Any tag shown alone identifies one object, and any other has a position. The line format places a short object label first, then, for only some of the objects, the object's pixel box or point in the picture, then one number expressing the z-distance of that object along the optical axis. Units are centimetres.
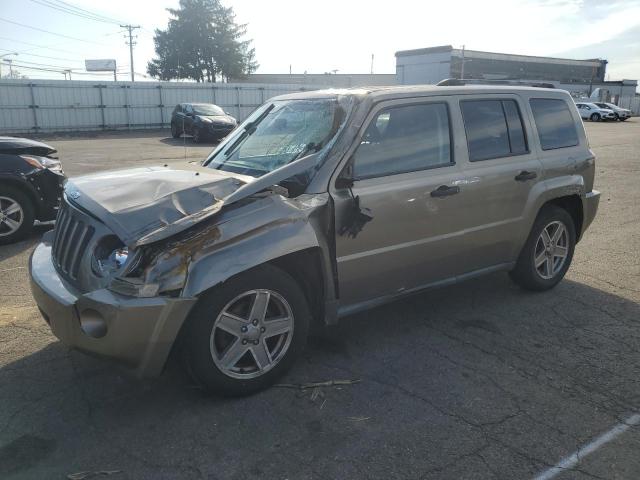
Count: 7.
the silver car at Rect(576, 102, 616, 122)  4134
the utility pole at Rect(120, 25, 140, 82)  7438
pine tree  5788
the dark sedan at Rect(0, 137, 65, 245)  660
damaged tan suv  293
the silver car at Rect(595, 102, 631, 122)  4159
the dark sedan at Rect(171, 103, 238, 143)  2144
